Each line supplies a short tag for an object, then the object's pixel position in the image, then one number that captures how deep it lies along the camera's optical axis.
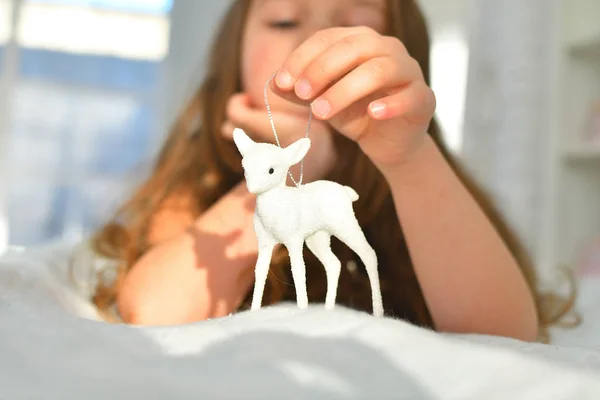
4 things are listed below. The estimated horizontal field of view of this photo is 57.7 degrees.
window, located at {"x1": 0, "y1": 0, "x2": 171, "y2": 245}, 2.41
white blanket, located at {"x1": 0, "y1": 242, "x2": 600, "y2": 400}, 0.21
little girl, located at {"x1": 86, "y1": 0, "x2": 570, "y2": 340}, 0.36
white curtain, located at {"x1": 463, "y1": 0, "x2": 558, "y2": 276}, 1.43
